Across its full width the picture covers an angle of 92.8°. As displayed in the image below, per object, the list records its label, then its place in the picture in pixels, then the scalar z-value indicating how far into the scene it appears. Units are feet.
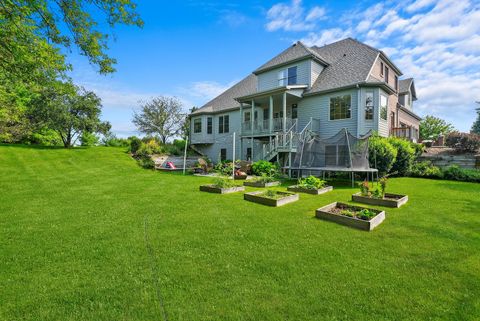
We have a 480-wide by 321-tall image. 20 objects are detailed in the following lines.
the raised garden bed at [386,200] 20.18
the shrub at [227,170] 38.32
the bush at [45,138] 79.97
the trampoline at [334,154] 31.30
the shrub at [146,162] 53.52
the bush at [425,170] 38.27
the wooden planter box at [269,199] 20.52
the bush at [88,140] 82.86
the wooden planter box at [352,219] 14.57
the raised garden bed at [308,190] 25.91
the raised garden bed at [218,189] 26.55
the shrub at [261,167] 43.01
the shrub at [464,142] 42.96
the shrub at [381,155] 35.19
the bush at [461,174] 34.99
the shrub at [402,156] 38.32
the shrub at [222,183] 27.32
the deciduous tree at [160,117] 113.70
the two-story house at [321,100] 44.45
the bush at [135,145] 68.84
